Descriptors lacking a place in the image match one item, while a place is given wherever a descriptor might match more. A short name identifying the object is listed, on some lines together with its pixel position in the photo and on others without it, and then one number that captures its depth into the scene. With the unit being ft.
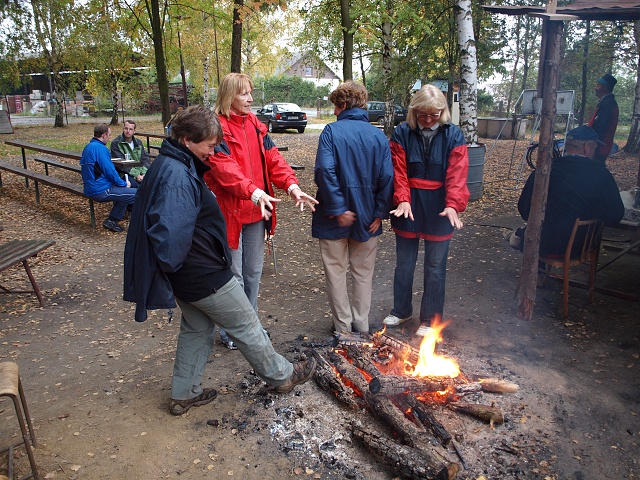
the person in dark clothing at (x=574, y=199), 15.53
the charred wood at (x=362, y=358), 11.85
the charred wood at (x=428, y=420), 9.90
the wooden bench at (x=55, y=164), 31.21
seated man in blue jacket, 25.84
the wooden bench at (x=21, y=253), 16.16
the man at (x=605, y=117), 28.78
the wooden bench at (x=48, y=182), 27.14
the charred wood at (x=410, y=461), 8.82
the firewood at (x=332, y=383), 11.10
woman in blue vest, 13.21
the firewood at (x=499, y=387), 11.52
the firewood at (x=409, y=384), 10.98
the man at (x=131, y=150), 29.45
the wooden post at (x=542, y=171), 14.28
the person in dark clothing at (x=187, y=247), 9.37
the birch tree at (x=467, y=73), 30.48
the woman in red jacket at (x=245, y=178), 12.14
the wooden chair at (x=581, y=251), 15.49
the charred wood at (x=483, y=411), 10.52
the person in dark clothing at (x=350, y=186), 13.07
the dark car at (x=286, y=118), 84.64
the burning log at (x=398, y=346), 12.51
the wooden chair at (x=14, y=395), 8.52
